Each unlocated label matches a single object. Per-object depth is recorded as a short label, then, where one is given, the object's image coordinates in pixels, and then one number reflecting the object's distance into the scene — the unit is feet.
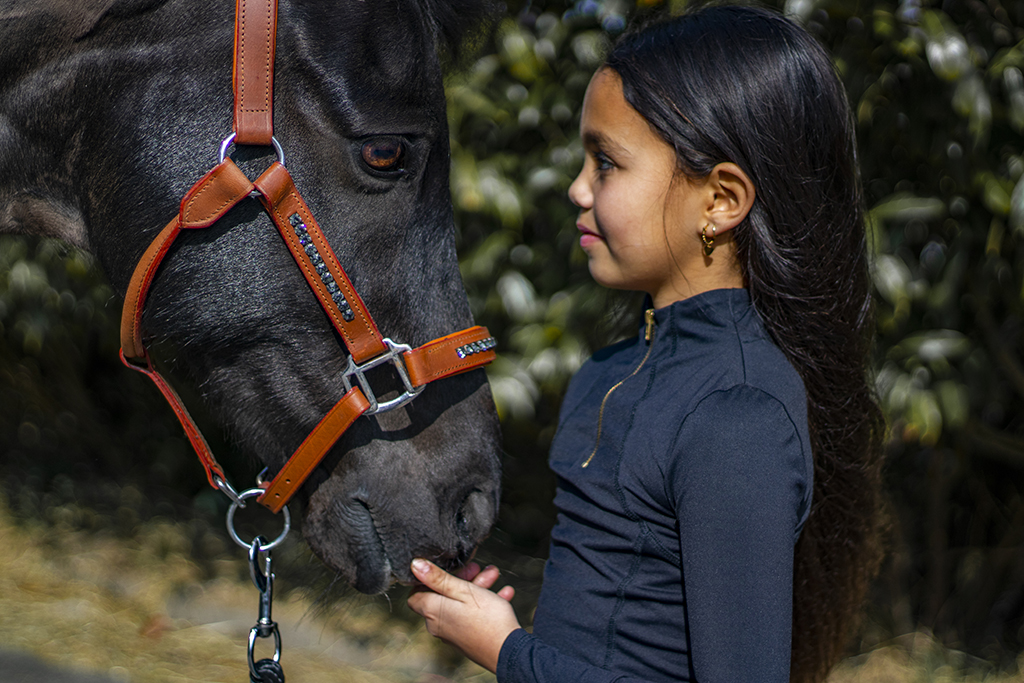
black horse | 4.74
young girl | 3.49
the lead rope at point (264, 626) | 4.40
